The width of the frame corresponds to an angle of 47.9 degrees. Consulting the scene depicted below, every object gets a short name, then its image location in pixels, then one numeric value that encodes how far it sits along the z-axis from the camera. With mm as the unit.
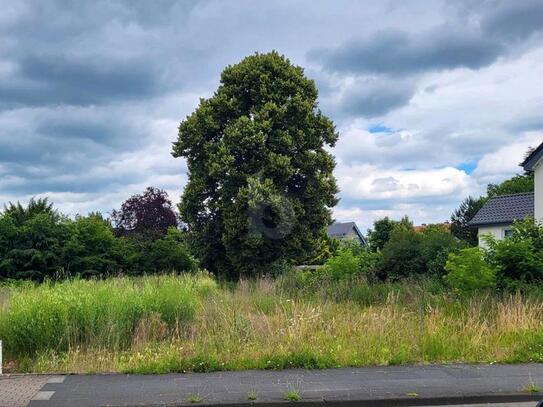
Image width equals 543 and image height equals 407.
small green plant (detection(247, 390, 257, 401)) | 8030
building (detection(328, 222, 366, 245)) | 85094
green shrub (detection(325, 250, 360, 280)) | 20109
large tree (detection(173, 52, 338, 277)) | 23422
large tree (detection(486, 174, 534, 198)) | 56500
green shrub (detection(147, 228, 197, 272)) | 28078
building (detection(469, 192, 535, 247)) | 32219
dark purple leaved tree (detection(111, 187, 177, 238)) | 39719
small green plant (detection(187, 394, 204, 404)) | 7879
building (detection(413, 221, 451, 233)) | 62697
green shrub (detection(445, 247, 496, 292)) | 14555
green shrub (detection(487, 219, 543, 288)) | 15336
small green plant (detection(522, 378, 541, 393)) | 8586
